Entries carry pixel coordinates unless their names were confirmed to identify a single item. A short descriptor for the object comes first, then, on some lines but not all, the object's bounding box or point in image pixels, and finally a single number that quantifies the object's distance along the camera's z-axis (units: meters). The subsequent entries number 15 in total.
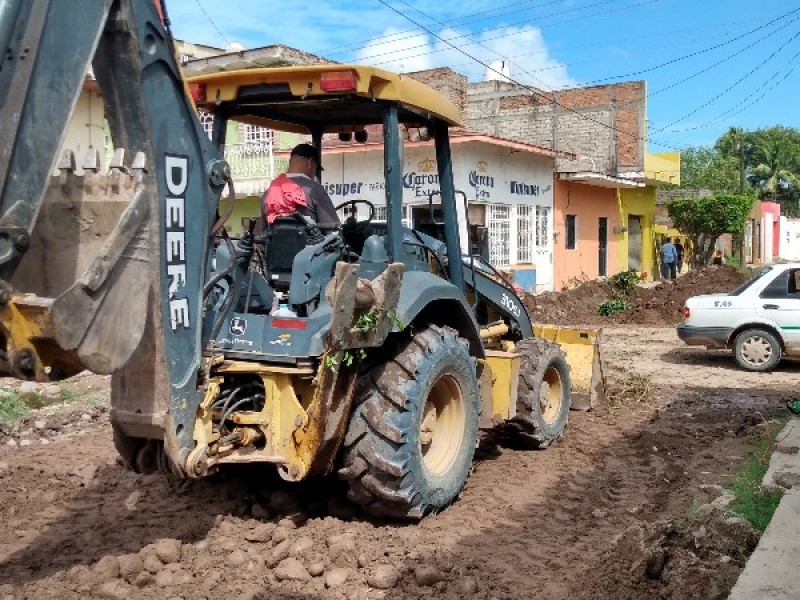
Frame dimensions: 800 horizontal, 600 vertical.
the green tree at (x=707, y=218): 30.98
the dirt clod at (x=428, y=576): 4.37
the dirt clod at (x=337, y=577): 4.36
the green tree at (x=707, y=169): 63.47
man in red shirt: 5.42
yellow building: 31.12
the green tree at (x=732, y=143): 68.96
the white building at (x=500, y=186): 21.17
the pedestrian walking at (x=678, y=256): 32.22
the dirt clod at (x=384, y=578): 4.35
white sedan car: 12.27
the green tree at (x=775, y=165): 67.25
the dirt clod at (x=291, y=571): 4.41
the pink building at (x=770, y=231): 51.75
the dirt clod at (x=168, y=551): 4.54
